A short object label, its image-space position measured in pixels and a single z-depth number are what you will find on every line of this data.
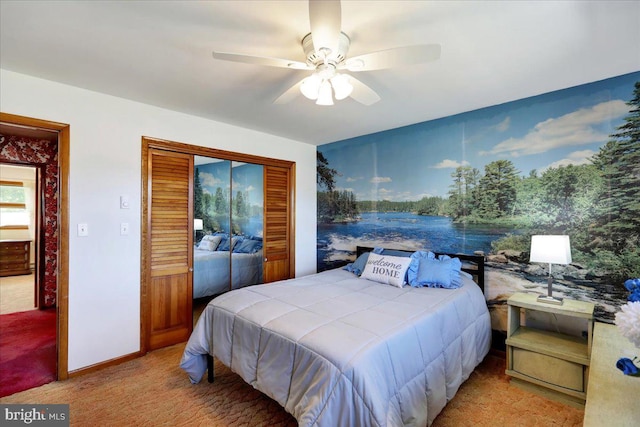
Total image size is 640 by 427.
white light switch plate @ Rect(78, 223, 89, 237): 2.53
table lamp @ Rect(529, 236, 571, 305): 2.24
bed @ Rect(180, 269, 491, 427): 1.45
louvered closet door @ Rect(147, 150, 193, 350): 2.99
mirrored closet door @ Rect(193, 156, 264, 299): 3.36
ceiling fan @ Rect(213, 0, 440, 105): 1.30
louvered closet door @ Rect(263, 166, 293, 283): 4.01
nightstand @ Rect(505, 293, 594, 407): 2.11
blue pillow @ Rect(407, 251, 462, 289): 2.71
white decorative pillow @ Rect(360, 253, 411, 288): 2.84
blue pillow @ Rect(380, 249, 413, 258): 3.20
